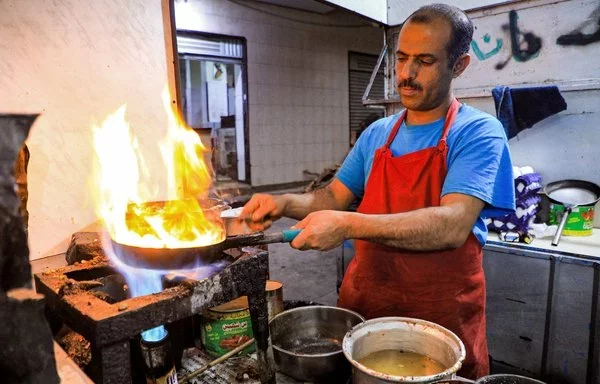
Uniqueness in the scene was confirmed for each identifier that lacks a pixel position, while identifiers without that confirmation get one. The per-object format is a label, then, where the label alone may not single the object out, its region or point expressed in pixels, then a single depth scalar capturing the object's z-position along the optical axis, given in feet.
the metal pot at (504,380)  4.08
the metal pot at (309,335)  5.08
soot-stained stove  3.56
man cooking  5.70
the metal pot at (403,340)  4.57
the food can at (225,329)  5.85
